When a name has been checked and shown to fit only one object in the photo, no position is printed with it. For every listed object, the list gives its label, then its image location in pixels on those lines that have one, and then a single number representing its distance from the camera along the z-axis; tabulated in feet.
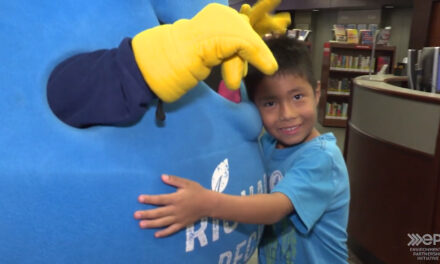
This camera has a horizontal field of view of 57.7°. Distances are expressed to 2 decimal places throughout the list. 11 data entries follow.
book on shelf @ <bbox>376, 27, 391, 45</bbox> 22.51
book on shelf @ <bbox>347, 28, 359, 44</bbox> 24.26
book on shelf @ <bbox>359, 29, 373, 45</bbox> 23.43
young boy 3.20
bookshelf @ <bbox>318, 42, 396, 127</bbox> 23.38
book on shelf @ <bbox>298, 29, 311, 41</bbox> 28.39
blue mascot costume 2.16
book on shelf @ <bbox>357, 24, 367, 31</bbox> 30.60
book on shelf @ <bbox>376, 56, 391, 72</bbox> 22.26
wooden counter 7.21
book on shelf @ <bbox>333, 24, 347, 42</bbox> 25.04
